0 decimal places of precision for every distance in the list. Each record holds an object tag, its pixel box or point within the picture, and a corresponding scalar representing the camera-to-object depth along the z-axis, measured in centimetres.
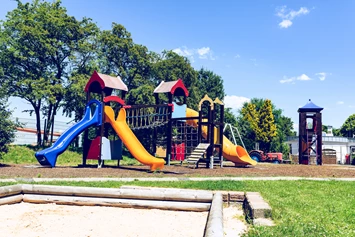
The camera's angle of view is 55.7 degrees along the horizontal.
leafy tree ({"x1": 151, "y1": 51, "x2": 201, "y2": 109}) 3856
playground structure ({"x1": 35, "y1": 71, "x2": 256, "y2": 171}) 1892
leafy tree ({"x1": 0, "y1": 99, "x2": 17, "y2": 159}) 1950
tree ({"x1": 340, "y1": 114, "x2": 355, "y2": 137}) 7469
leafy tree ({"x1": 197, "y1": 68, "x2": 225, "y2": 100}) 5361
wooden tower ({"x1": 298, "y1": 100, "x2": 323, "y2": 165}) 3369
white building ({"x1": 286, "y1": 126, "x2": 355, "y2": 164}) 5041
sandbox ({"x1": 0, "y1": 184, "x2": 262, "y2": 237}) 552
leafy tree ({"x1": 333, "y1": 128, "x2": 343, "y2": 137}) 7860
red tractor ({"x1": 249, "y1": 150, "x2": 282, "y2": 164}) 3694
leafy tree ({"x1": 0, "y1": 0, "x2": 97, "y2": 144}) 2994
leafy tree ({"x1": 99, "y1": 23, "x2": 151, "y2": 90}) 3634
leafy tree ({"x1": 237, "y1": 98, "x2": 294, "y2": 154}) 5103
